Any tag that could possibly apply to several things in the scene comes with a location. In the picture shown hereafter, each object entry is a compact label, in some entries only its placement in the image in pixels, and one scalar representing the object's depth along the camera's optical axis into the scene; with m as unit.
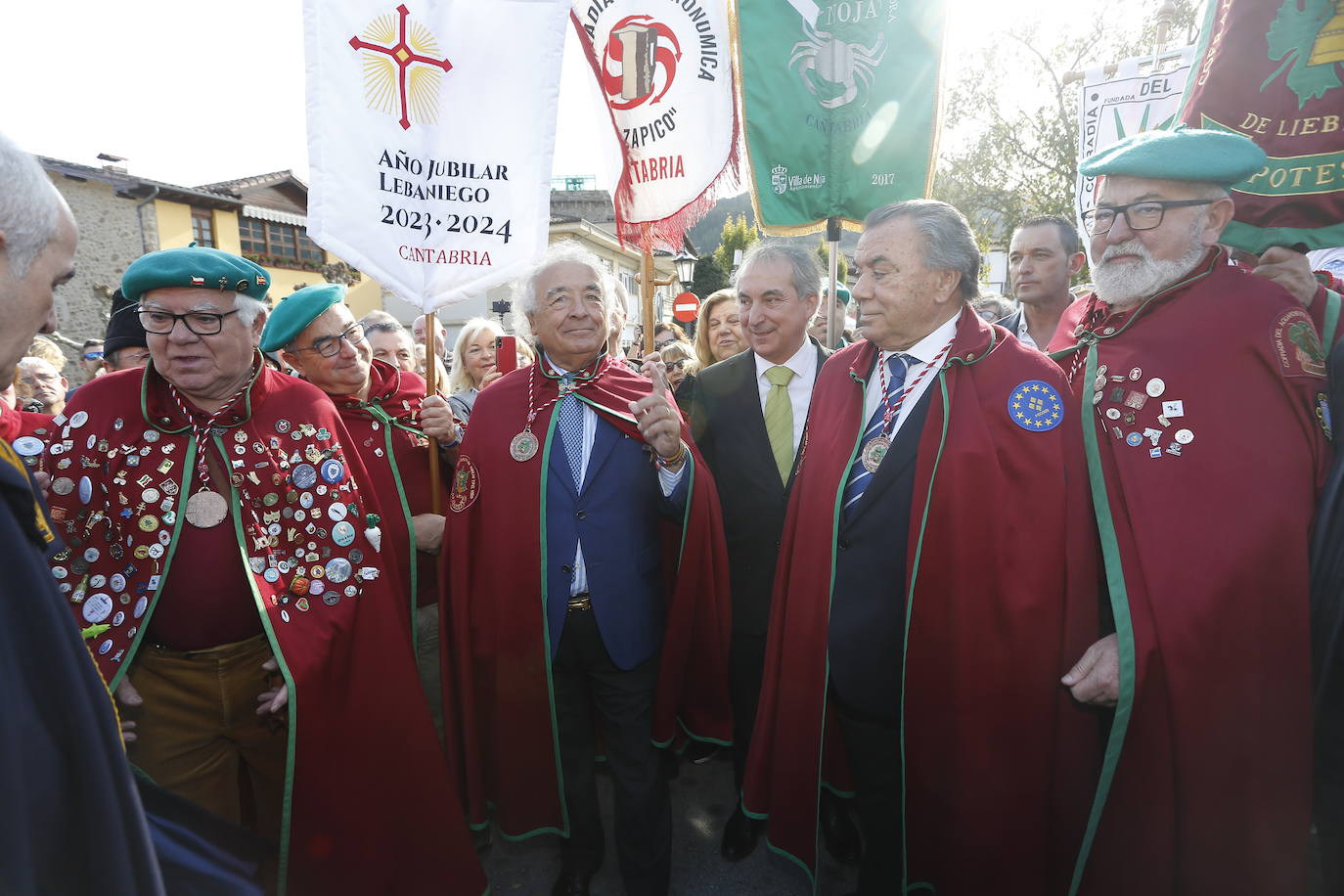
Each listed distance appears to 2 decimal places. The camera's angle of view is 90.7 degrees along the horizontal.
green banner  3.12
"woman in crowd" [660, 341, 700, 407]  3.81
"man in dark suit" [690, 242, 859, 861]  3.05
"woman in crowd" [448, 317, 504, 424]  4.90
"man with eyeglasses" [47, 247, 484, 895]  2.19
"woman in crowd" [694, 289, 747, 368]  4.74
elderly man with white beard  1.94
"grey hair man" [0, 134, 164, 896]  0.97
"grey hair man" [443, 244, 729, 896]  2.62
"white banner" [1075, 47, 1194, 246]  4.26
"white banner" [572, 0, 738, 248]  3.00
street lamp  12.29
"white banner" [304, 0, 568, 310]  2.58
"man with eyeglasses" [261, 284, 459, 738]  2.91
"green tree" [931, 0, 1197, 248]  14.97
